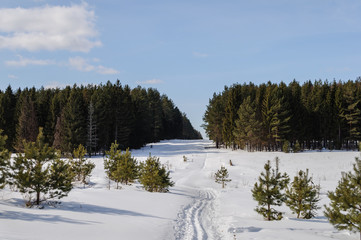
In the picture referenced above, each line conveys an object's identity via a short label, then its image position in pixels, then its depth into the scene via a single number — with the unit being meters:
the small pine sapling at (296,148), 47.66
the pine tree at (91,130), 48.28
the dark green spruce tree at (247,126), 49.66
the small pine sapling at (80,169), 24.84
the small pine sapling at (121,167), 22.97
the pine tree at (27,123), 51.12
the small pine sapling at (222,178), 31.63
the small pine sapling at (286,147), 47.39
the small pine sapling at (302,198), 14.99
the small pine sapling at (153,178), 22.58
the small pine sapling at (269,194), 14.58
